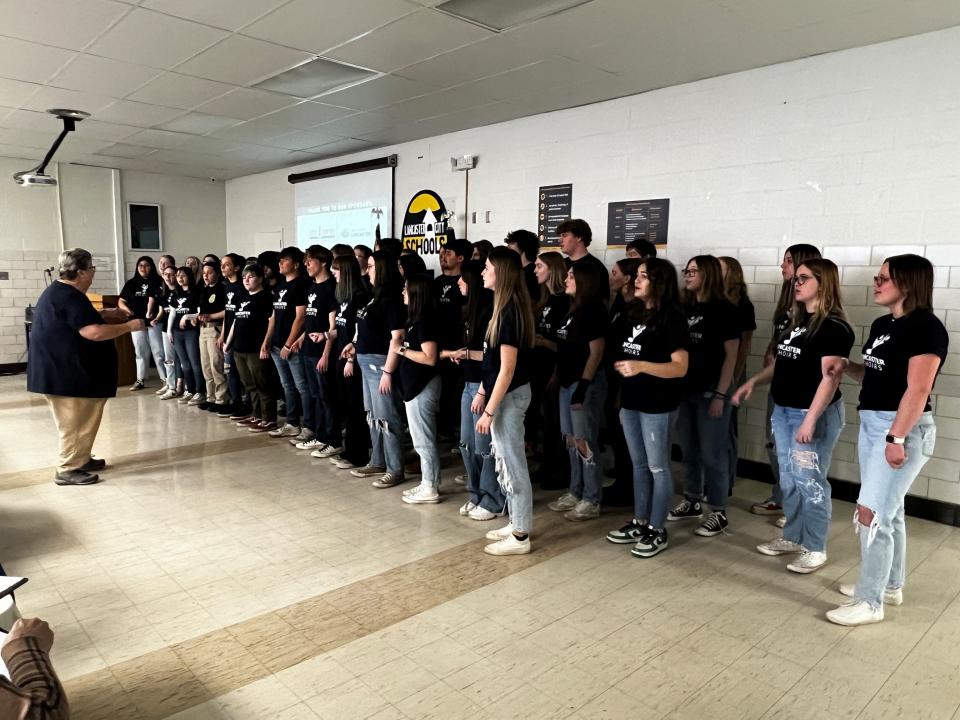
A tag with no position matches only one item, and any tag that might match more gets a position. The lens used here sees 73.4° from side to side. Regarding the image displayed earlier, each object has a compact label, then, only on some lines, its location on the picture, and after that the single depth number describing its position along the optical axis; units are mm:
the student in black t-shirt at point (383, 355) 4465
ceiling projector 7170
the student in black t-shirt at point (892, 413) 2600
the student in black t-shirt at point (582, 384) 3941
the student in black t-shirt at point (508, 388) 3369
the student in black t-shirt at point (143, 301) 8318
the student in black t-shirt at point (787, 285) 3828
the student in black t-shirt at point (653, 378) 3393
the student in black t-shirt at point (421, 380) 4109
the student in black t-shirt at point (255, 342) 6328
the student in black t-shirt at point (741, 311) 4215
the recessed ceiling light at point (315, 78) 5164
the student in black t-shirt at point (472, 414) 3843
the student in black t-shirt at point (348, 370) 5082
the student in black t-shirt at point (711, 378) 3924
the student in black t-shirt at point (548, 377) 4305
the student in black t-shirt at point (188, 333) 7324
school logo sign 7527
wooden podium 8711
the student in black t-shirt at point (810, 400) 3109
